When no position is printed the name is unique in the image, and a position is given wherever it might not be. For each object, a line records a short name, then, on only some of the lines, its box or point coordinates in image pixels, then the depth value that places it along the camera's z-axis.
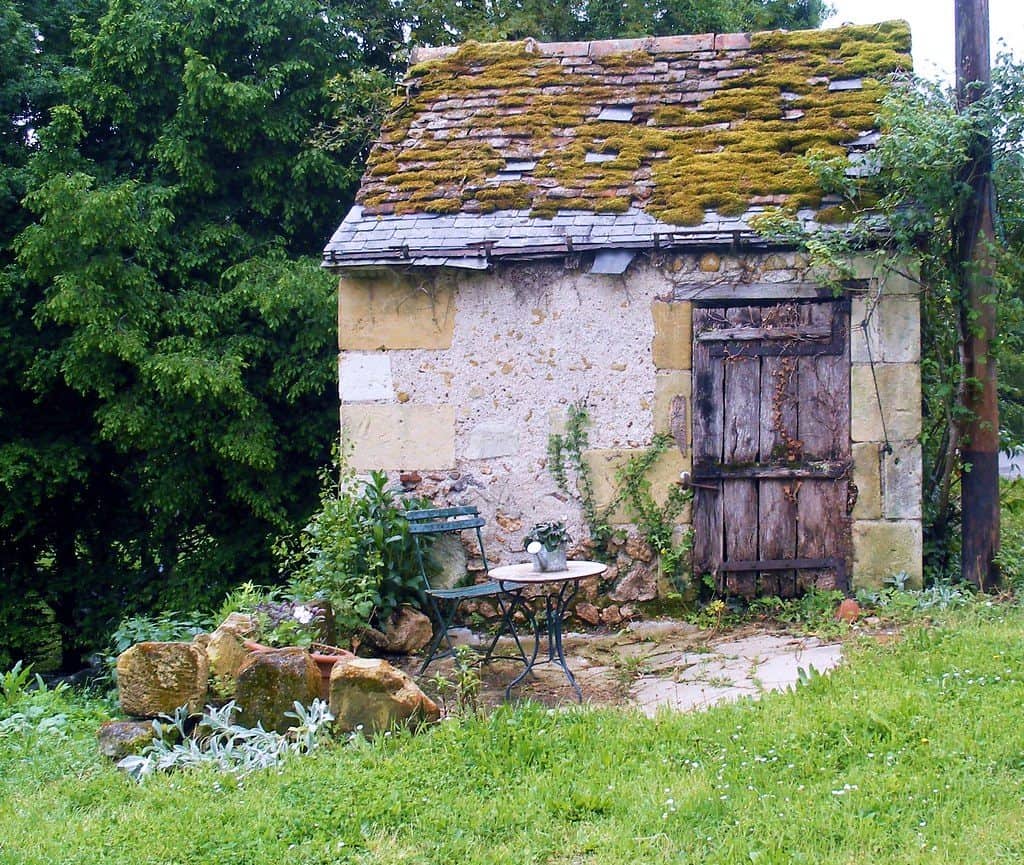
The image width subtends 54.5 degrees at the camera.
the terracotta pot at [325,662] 4.82
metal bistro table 5.21
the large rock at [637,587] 6.79
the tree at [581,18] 12.53
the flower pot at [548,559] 5.42
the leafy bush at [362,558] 6.02
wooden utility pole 6.45
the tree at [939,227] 6.23
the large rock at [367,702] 4.45
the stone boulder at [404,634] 6.30
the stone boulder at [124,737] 4.42
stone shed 6.64
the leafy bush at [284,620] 5.31
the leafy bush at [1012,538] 6.61
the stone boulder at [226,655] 4.67
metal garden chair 5.57
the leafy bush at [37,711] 4.99
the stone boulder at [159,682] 4.56
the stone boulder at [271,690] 4.52
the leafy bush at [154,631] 5.95
